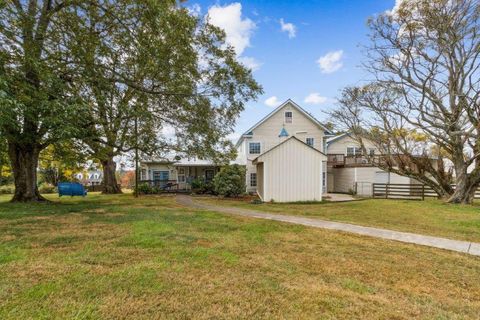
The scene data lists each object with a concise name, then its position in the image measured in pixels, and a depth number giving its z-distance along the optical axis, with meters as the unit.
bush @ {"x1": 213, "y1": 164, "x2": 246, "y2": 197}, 20.42
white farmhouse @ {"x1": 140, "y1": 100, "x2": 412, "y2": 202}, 18.11
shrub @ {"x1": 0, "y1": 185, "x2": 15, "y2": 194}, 28.94
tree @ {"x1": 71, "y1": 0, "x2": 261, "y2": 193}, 10.90
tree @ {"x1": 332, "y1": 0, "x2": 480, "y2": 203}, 15.80
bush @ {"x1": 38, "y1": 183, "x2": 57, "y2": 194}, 29.27
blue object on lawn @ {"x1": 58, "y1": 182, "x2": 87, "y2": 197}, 20.83
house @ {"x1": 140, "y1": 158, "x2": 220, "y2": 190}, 28.54
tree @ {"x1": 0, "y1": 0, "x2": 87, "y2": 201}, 9.41
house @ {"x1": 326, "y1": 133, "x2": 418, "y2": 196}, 26.30
